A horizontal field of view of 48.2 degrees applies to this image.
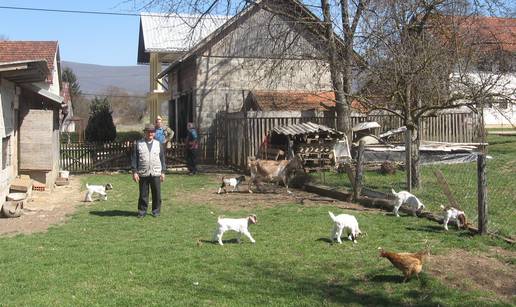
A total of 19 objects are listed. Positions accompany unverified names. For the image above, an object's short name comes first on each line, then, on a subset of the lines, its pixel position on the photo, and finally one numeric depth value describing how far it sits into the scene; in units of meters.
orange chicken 6.32
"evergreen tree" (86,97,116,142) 31.11
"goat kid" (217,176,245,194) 14.52
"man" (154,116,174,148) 17.86
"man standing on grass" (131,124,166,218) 11.31
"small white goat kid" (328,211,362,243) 8.36
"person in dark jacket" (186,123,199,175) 20.22
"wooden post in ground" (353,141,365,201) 12.23
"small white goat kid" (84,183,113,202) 13.43
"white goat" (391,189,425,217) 10.31
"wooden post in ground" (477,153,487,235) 8.45
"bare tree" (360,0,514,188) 12.19
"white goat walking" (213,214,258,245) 8.33
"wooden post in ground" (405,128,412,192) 11.81
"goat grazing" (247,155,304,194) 15.00
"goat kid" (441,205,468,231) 9.00
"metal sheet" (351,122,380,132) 20.23
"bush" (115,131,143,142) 39.81
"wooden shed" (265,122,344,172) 18.25
